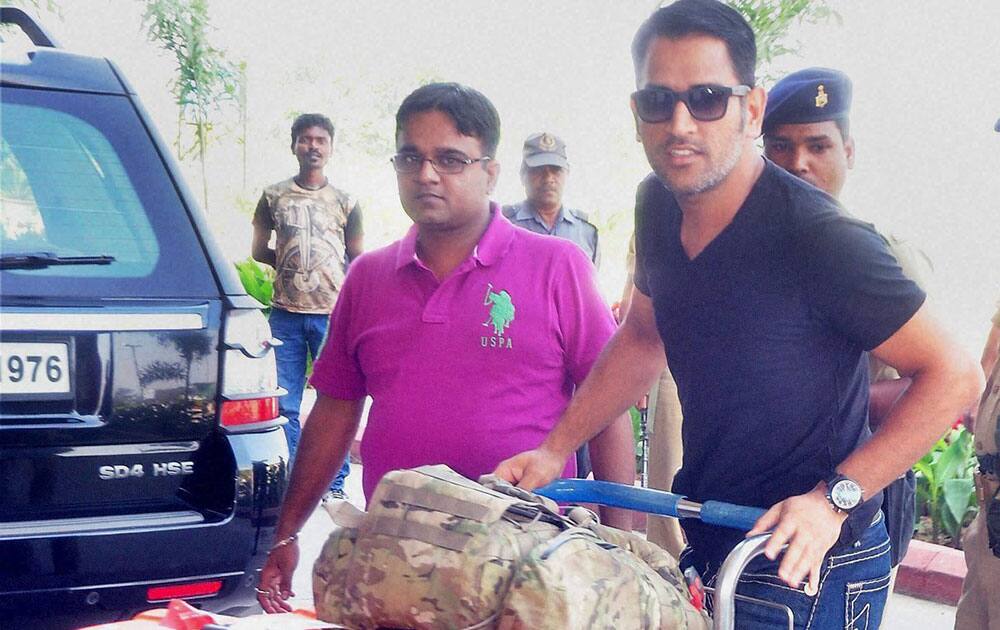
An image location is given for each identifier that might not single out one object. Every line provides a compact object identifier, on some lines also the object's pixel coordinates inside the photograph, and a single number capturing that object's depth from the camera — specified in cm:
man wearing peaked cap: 638
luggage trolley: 161
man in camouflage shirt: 679
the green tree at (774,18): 811
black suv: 290
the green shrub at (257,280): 1170
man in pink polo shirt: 262
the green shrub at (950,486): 584
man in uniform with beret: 290
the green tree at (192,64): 1384
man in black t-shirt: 184
